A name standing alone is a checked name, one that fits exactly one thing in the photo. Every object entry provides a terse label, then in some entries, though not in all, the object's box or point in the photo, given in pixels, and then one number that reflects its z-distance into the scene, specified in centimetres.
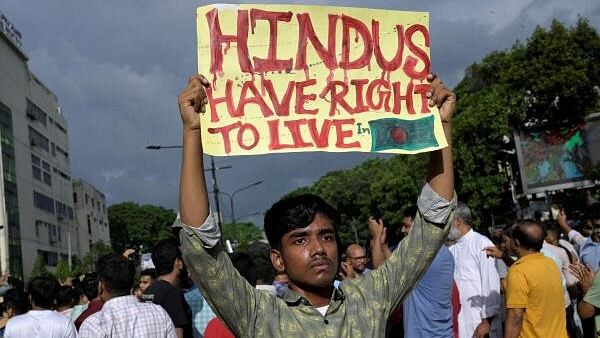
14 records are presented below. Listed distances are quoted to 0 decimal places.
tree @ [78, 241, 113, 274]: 5628
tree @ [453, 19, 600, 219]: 3123
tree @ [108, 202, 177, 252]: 10969
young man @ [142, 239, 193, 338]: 567
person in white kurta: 697
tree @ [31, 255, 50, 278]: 4613
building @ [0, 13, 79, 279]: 5250
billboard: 3291
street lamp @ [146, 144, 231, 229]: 2644
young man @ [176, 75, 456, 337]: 264
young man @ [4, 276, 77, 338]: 588
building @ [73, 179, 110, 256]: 7812
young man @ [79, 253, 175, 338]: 494
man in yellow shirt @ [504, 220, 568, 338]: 578
